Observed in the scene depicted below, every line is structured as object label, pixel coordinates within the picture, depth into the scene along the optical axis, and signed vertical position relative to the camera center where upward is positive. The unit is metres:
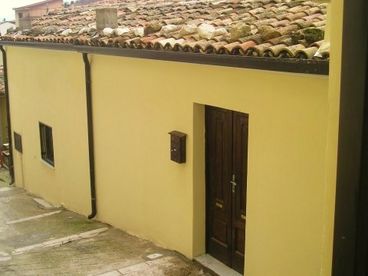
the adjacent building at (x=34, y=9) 14.75 +0.89
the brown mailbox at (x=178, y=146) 7.15 -1.63
